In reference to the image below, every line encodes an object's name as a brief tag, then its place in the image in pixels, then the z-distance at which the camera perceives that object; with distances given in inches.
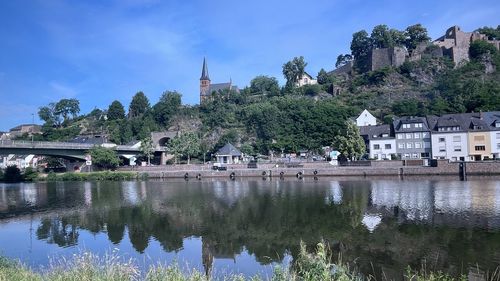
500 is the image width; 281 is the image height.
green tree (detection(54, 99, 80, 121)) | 6097.4
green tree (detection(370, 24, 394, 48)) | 4694.9
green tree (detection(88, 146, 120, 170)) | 3211.1
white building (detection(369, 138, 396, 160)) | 2967.5
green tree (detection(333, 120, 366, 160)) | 2706.7
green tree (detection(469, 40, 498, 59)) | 4121.6
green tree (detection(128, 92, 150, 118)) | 5575.8
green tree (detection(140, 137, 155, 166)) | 3603.1
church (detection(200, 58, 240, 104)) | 5870.6
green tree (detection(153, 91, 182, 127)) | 4744.1
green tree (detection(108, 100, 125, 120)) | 5580.7
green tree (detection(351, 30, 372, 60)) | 4926.2
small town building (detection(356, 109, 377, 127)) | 3511.3
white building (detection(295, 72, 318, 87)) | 5246.1
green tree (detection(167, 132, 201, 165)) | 3516.2
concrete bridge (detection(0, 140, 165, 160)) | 2544.3
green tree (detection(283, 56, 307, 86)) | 4990.2
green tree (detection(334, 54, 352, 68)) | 5465.6
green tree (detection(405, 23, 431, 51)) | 4698.1
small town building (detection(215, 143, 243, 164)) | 3356.3
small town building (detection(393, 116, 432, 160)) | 2864.2
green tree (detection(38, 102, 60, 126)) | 5935.0
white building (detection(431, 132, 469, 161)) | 2701.8
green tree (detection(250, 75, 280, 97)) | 5123.0
